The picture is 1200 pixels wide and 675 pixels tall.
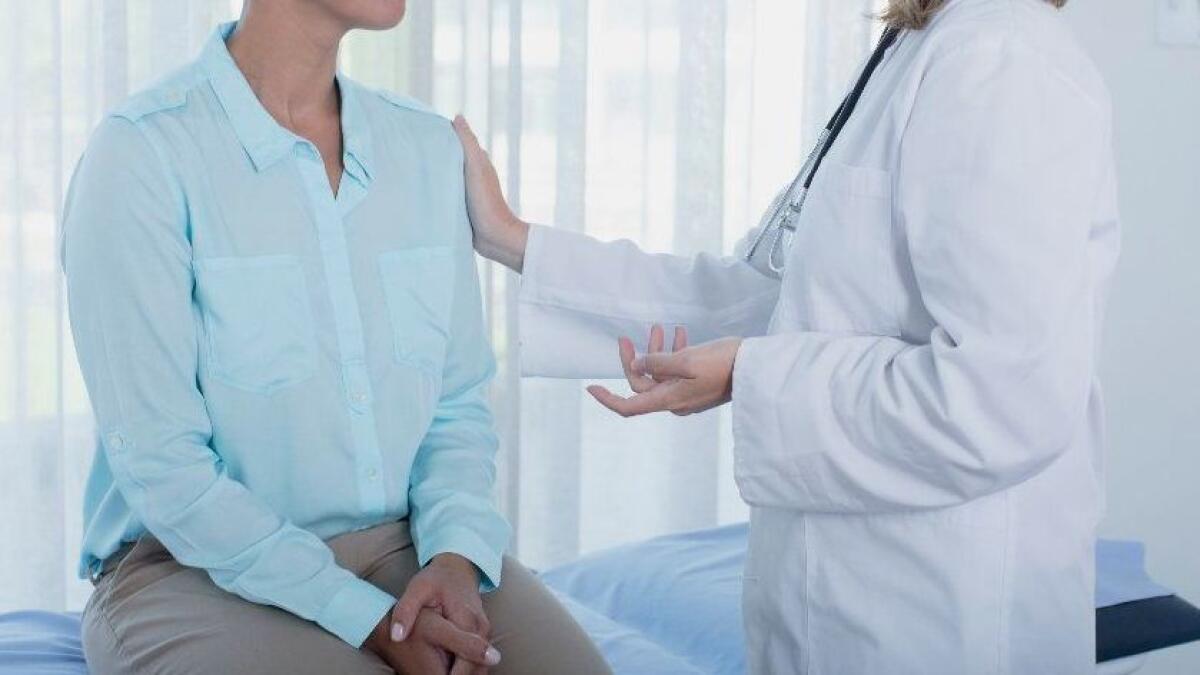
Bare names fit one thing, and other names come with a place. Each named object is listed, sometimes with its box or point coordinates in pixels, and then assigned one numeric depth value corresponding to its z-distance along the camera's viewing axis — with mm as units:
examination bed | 1685
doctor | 1150
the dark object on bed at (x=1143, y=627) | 1765
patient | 1368
